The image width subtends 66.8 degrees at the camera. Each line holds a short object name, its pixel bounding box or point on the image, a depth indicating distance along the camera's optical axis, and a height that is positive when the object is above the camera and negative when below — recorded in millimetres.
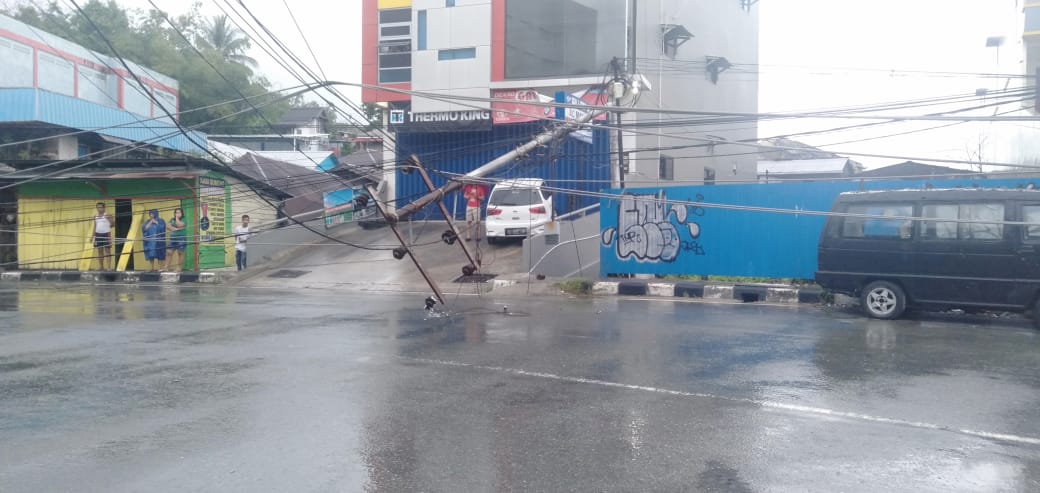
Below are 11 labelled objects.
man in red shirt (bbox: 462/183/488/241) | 18672 +721
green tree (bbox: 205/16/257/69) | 50969 +12446
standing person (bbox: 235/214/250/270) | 21906 -530
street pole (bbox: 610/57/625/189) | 17238 +2053
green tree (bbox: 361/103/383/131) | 32153 +5243
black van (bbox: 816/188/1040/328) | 11344 -210
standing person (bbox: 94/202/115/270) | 21500 +81
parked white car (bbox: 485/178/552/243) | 20625 +585
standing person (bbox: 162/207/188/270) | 21766 -97
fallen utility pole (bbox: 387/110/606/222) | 13273 +1979
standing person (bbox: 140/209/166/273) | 21953 -100
